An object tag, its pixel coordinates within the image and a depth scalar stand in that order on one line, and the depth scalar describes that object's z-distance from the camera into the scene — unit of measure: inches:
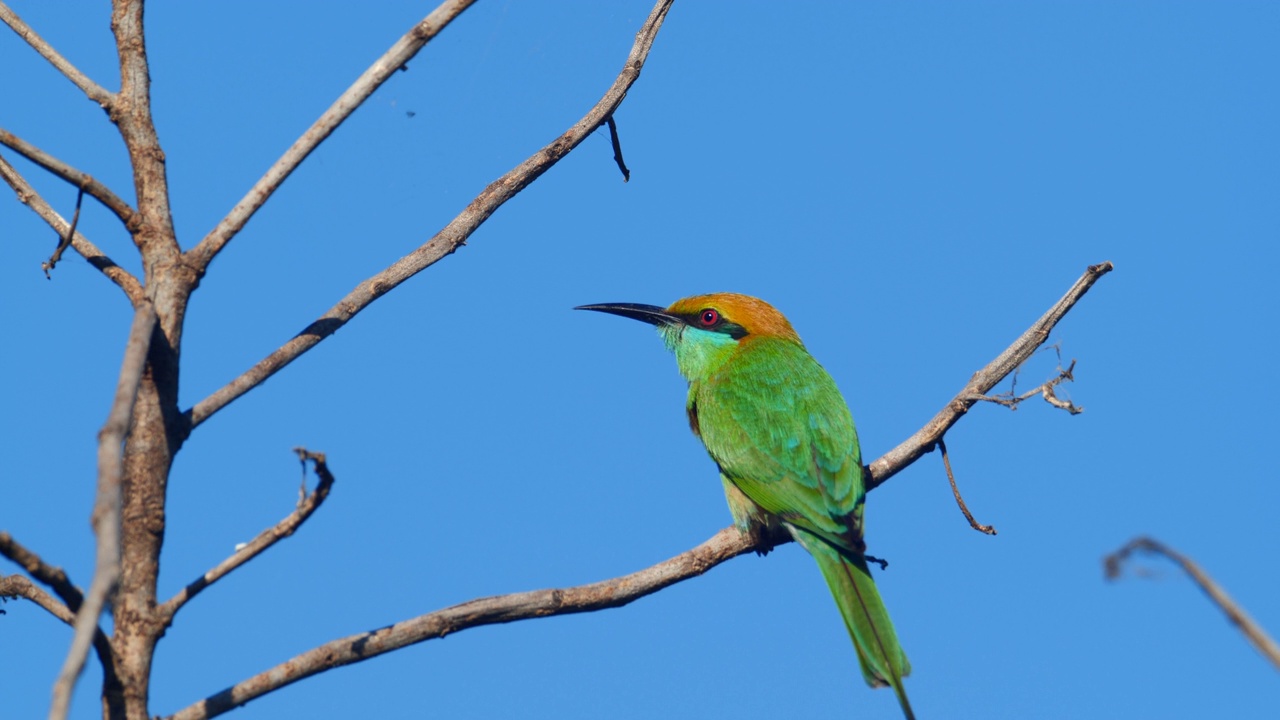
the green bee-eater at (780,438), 335.0
